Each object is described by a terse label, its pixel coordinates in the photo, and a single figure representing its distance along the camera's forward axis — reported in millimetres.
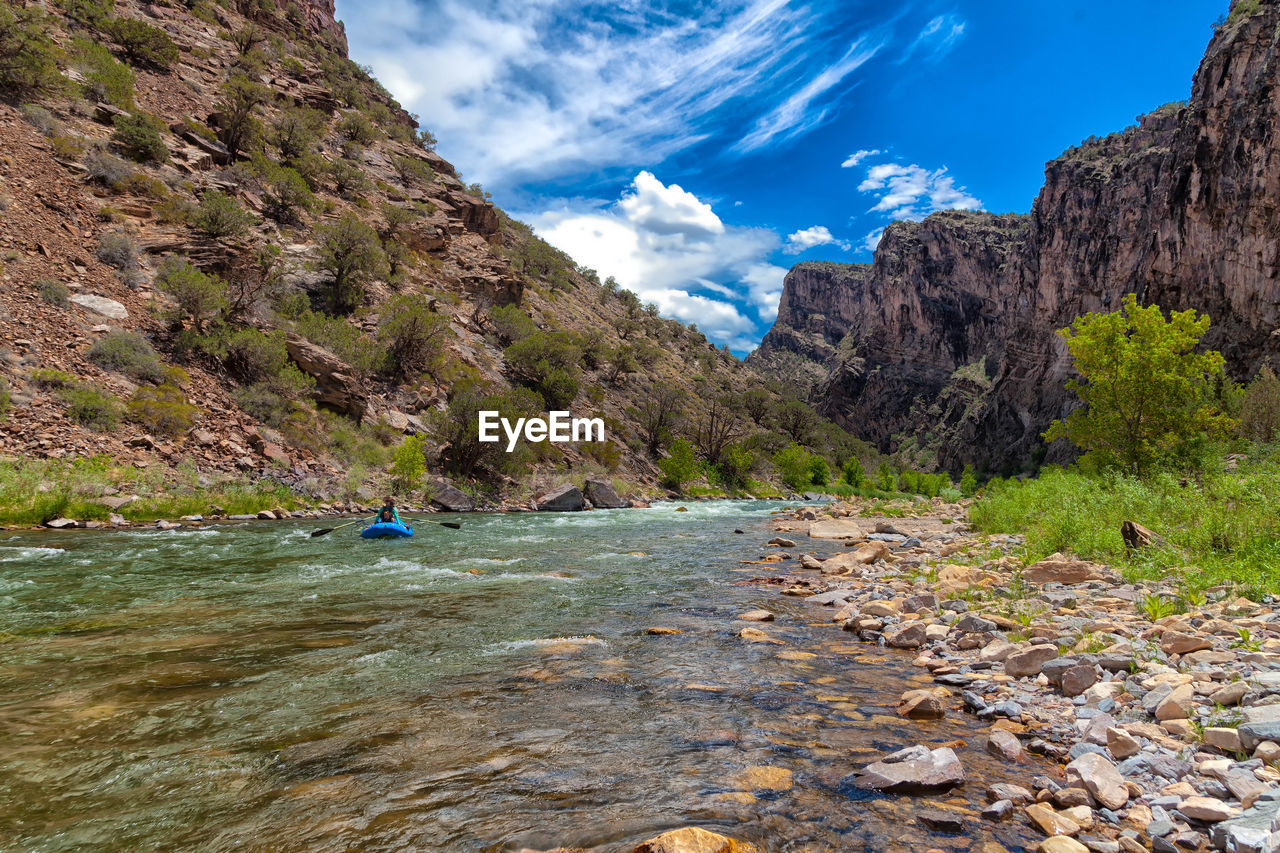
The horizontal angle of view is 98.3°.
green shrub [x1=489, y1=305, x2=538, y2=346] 49406
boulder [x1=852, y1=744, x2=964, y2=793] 3986
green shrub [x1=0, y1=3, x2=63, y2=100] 27172
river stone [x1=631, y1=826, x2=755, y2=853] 3160
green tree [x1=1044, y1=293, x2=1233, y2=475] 18766
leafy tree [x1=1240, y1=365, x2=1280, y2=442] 30094
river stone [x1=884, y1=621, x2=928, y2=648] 7539
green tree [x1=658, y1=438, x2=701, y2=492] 49938
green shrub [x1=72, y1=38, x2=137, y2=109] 32016
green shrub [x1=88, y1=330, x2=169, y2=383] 20703
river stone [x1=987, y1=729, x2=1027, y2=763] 4430
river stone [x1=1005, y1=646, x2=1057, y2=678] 5848
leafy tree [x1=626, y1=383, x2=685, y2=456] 54438
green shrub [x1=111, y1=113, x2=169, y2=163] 30625
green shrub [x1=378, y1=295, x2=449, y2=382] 36125
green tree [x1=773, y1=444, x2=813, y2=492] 65375
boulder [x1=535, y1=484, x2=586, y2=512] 33531
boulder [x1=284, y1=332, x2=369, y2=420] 28672
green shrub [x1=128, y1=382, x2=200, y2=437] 20016
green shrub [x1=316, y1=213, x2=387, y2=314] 37656
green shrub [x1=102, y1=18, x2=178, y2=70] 38344
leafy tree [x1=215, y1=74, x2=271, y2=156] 39531
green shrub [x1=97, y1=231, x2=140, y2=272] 24375
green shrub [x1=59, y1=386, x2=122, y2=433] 18344
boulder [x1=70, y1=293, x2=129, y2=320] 22047
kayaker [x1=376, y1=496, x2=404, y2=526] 18078
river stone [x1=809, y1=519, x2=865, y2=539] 21308
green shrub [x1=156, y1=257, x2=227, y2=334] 24672
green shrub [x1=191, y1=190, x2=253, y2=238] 29344
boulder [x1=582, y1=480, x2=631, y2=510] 37312
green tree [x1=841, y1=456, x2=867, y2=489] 74412
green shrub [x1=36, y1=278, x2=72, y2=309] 20656
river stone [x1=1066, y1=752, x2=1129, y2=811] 3574
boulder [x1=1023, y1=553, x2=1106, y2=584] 9250
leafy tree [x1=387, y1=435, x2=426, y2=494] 27938
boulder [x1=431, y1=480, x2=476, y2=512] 29000
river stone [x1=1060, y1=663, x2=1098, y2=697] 5254
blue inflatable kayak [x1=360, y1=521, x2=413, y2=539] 17234
